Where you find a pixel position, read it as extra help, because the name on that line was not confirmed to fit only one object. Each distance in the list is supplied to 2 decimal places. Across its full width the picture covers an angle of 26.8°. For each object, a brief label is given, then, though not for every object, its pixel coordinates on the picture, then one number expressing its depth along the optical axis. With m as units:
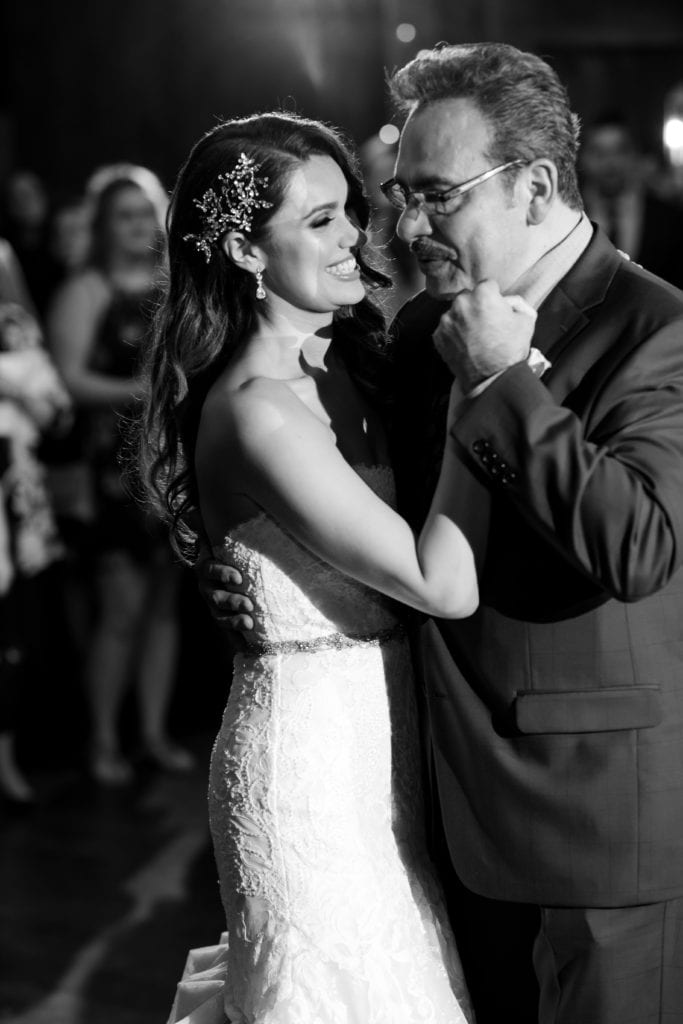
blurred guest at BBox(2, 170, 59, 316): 7.07
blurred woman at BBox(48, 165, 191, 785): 5.03
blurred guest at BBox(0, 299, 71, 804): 4.60
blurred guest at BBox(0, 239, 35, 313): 4.61
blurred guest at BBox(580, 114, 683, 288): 5.65
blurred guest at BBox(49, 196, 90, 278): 6.61
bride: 2.28
